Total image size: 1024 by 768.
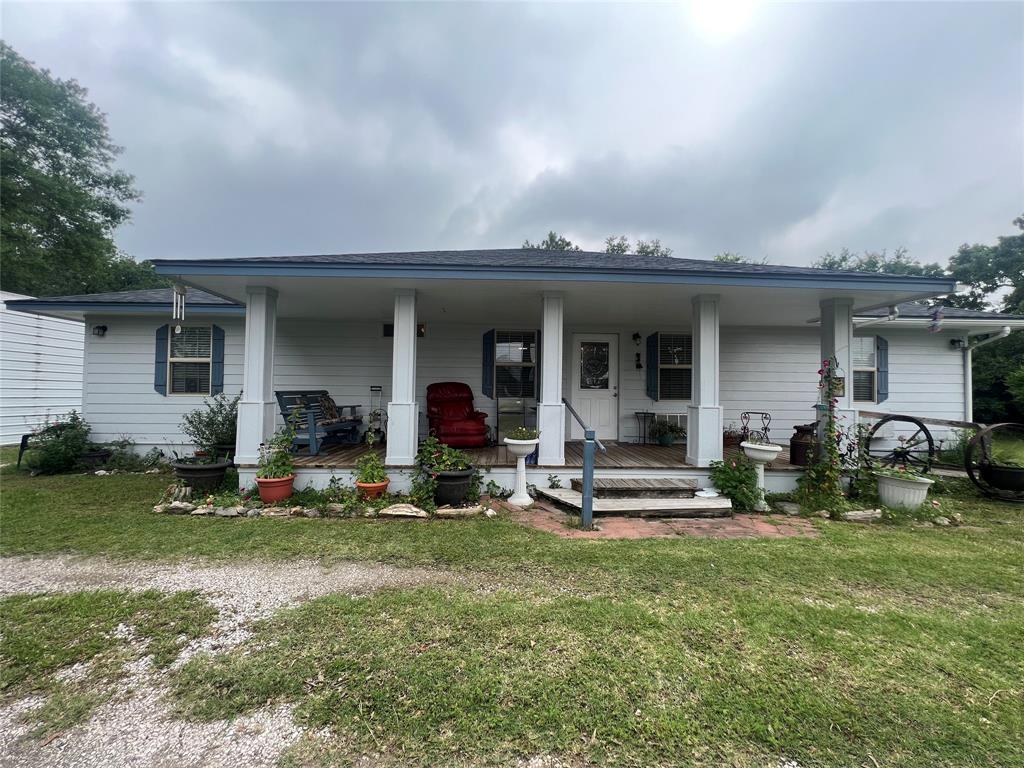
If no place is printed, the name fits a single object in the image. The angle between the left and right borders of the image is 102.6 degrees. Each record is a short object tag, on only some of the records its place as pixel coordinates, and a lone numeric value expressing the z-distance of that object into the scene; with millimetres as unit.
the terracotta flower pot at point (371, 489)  4406
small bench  5281
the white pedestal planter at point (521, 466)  4449
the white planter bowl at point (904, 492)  4320
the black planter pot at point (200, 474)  4508
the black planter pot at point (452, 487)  4316
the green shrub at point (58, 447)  5863
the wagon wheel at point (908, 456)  5091
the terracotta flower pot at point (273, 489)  4336
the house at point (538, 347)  4699
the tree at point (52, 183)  12672
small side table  7066
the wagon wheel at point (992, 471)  4812
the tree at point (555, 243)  23234
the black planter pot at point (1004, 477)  4773
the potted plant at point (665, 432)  6789
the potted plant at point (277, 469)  4352
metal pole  3863
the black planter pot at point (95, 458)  6176
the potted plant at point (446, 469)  4320
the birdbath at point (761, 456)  4434
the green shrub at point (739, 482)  4520
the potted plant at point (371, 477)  4418
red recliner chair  5930
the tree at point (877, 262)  21241
